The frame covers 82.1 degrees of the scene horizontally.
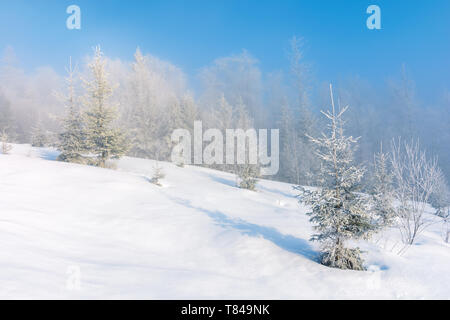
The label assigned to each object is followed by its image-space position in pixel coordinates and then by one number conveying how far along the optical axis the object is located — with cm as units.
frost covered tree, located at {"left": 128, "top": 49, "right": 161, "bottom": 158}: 3347
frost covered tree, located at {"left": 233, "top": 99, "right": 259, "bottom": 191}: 1523
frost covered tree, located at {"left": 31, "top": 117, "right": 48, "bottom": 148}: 2166
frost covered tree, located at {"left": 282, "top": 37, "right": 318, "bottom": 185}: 3303
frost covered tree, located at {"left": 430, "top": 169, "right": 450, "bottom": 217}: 1727
